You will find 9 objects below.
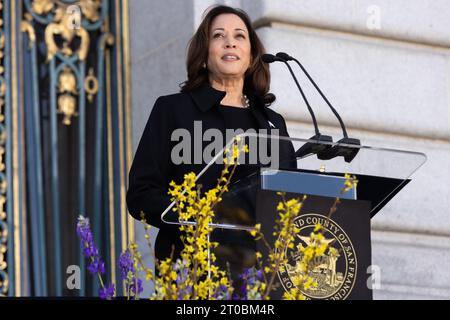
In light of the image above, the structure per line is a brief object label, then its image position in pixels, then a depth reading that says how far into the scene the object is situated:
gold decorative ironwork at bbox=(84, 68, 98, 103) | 14.92
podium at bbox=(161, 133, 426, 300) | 7.51
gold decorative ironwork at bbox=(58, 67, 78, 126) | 14.70
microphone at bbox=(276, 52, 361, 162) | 8.12
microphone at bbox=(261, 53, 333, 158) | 8.06
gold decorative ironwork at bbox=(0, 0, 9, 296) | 13.83
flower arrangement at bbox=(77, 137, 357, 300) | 6.39
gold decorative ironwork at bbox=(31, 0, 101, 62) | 14.75
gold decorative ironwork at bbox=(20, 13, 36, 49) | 14.59
